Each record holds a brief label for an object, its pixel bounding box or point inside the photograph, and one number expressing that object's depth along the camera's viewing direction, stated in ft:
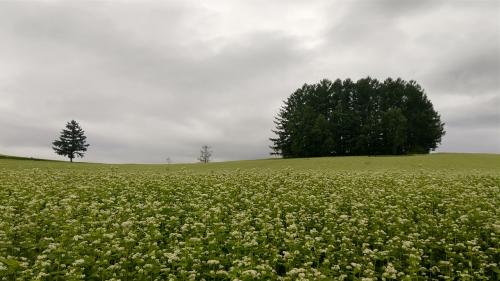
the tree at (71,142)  337.11
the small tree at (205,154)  386.93
